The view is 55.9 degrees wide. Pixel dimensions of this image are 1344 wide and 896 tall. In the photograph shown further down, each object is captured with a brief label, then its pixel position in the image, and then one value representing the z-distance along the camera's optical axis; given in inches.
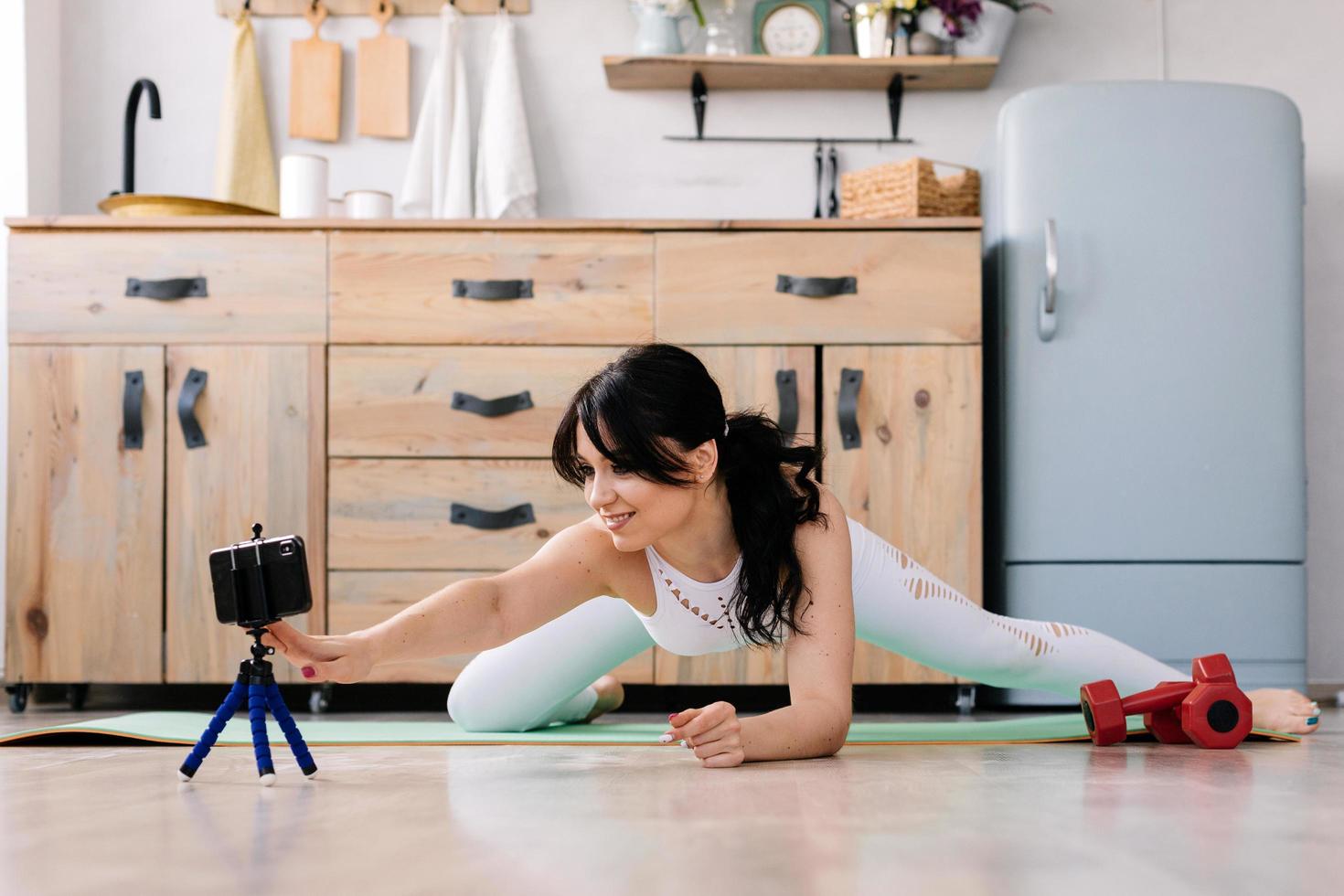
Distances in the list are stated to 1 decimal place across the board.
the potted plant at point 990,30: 125.0
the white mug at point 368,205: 119.3
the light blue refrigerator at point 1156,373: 111.2
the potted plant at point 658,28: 127.2
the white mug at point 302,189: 116.8
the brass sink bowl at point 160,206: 114.6
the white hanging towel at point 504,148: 129.9
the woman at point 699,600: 58.1
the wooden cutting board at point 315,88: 134.1
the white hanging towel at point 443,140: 131.0
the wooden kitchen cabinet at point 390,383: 110.3
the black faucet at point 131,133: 121.9
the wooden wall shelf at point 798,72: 126.5
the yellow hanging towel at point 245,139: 131.7
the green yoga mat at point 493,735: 73.6
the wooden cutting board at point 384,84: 134.2
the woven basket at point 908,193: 114.7
